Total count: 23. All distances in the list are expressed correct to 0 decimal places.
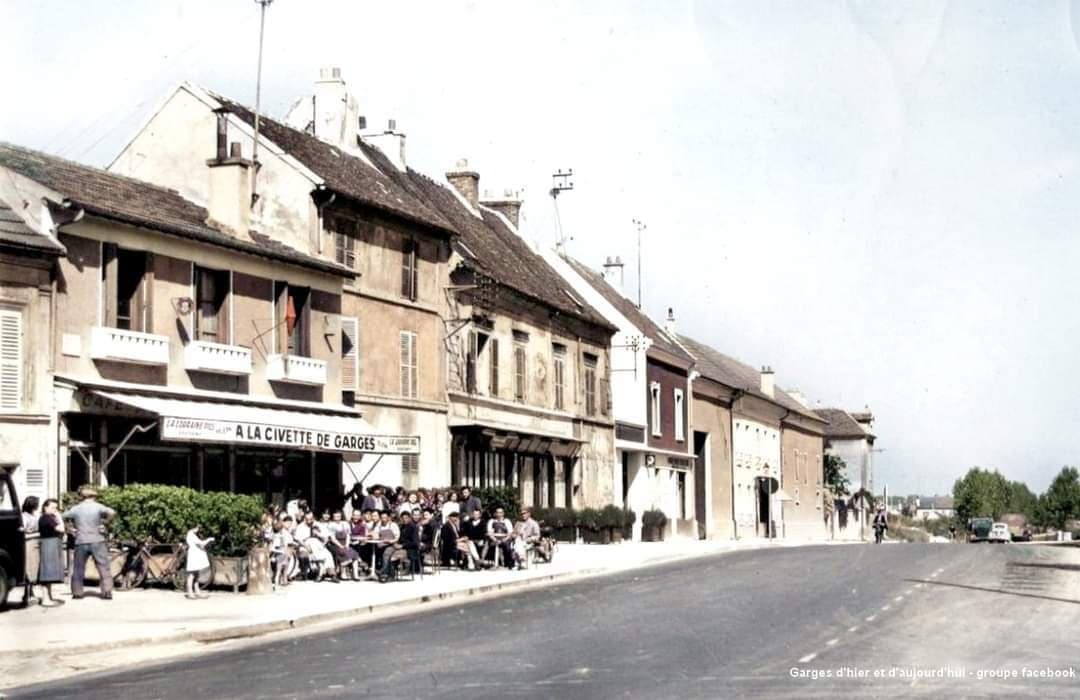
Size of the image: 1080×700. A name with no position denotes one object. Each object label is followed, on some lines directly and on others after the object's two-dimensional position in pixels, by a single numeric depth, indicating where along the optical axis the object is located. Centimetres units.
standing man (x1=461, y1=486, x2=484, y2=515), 3303
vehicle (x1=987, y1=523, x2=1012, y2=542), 9088
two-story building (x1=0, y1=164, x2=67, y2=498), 2538
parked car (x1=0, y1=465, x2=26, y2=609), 2055
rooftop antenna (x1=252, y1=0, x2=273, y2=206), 3442
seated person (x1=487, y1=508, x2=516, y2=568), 3244
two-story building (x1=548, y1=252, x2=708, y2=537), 5466
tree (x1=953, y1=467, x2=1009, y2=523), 15325
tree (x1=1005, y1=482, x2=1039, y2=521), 17088
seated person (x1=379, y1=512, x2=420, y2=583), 2816
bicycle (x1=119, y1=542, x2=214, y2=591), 2412
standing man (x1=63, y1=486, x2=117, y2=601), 2255
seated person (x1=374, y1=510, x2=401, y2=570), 2838
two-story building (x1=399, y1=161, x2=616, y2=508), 4112
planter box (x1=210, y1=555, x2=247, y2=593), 2420
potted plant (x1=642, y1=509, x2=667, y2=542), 5384
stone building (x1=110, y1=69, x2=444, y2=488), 3481
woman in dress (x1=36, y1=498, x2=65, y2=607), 2158
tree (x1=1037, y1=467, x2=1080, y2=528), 15462
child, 2342
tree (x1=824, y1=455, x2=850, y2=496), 9644
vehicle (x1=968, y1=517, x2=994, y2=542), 9438
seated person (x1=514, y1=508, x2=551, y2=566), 3262
